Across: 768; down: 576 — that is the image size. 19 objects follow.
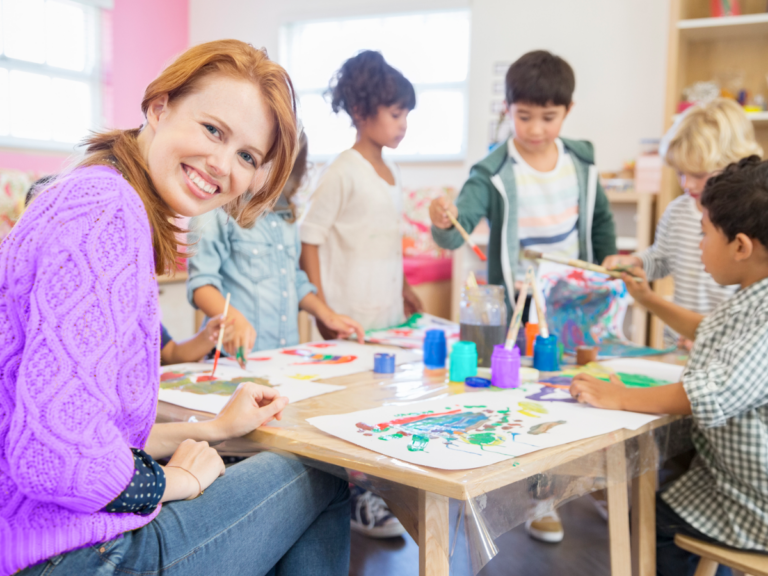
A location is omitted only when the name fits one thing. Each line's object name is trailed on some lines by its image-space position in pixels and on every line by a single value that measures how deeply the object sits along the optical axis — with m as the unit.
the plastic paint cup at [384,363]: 1.22
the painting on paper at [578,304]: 1.45
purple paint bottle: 1.12
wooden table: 0.74
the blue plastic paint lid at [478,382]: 1.12
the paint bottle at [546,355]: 1.27
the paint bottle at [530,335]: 1.39
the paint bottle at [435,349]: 1.27
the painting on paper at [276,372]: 1.05
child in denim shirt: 1.48
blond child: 1.68
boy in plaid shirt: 1.00
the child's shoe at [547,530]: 1.70
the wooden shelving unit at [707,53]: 2.99
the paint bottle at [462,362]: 1.17
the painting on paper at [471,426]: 0.79
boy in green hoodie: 1.68
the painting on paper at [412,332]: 1.53
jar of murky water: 1.27
